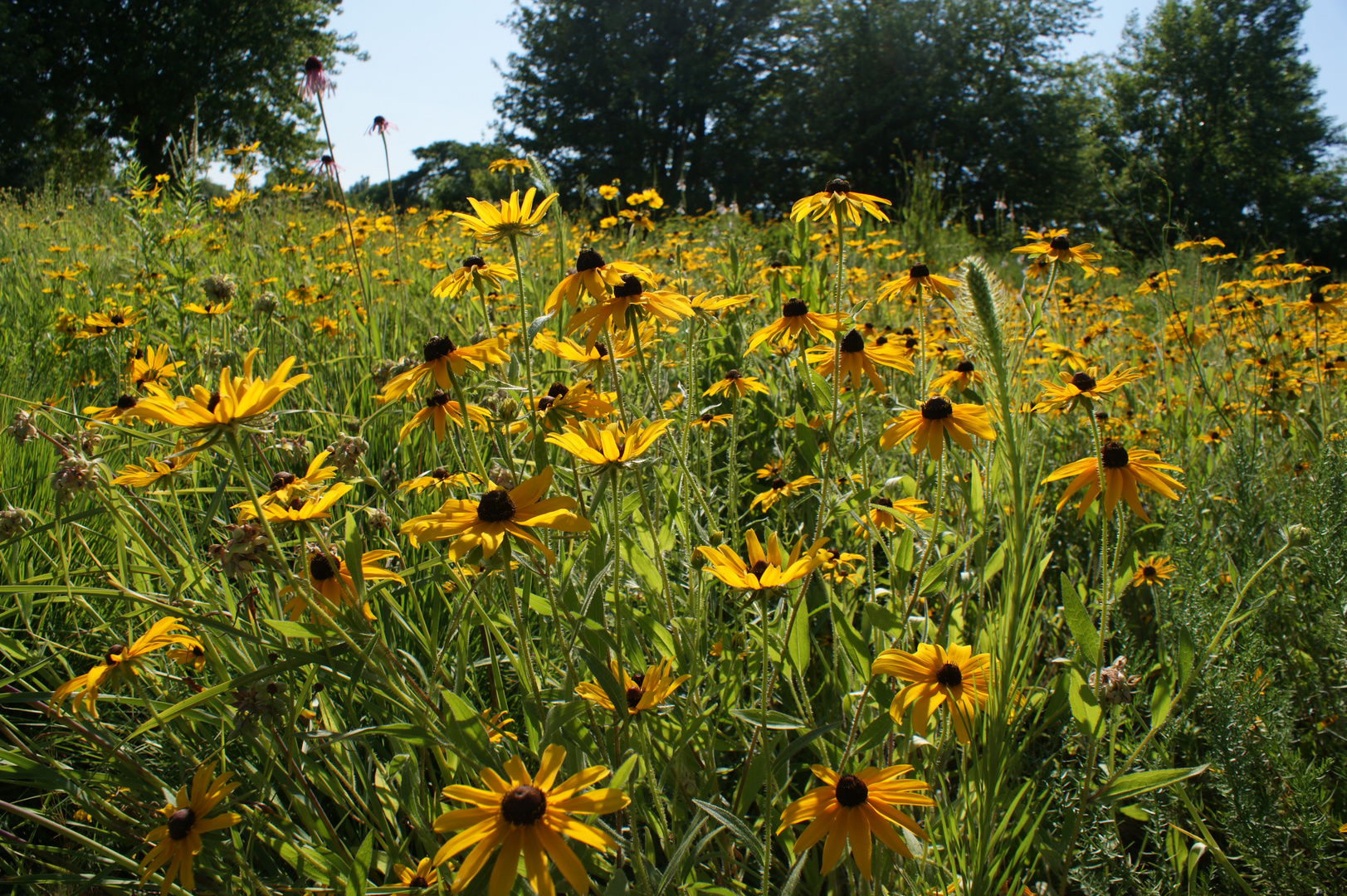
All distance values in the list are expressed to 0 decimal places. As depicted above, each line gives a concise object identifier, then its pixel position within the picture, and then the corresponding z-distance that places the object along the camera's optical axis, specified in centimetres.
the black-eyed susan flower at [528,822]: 65
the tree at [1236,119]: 1767
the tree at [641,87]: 2736
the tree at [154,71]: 1841
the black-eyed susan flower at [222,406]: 79
